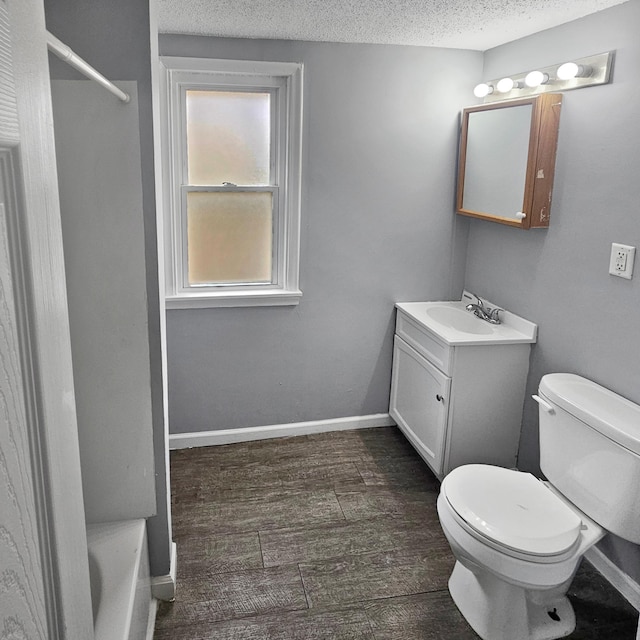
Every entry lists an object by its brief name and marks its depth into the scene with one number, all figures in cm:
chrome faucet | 296
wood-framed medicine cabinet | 245
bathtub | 157
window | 285
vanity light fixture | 222
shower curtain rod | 101
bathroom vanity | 267
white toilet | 182
